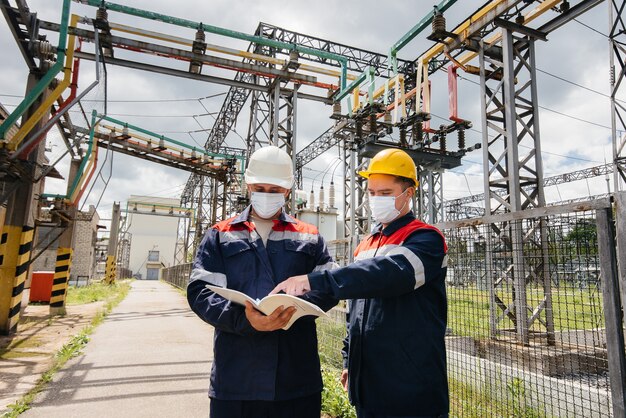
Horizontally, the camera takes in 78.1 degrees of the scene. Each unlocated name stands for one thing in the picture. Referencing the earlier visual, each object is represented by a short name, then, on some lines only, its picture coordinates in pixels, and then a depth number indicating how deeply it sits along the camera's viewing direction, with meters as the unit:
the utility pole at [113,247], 24.50
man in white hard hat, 1.94
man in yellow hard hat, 1.74
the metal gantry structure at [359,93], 6.76
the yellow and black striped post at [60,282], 10.48
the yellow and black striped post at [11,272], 7.30
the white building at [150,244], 53.97
